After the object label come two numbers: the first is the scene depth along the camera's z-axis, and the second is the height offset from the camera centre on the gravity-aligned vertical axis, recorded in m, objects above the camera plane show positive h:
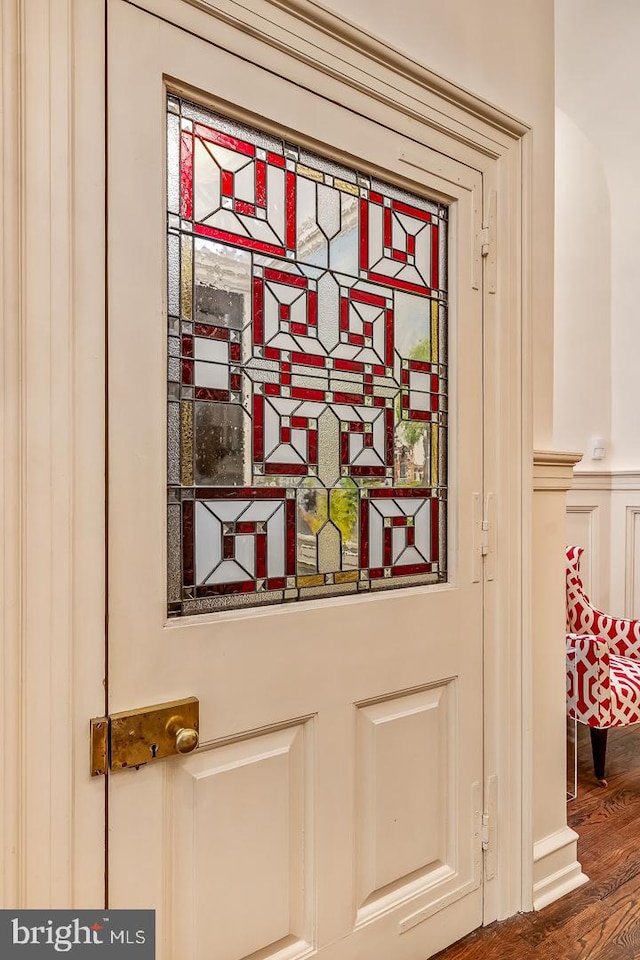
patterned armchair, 2.51 -0.84
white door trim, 0.99 +0.06
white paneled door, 1.12 -0.06
